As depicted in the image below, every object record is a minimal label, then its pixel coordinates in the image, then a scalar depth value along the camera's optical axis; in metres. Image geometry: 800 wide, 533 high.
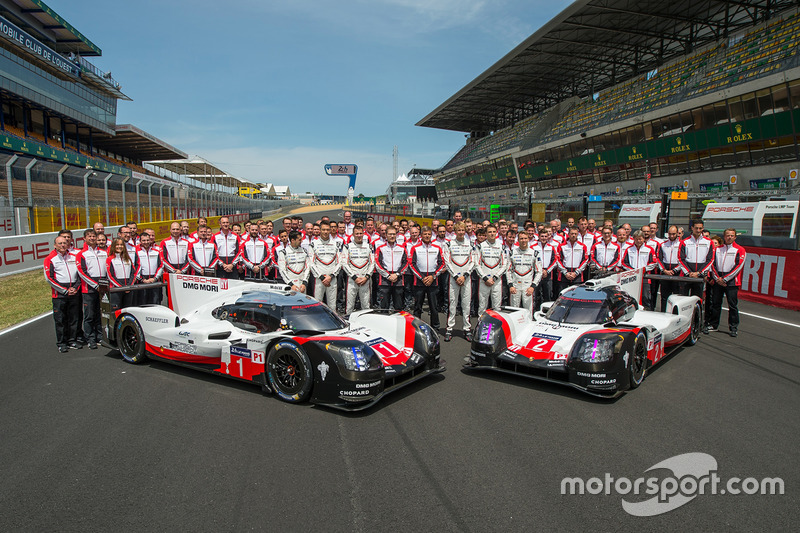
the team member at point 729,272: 8.23
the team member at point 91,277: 7.22
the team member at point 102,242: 7.58
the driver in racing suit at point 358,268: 8.48
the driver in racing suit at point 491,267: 8.25
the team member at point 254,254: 9.66
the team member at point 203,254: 9.20
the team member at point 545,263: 9.35
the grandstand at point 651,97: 22.02
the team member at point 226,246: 9.74
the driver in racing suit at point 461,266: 8.15
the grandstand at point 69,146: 14.96
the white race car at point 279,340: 4.91
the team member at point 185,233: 9.57
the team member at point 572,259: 9.55
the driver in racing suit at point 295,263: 8.73
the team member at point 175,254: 9.00
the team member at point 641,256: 9.60
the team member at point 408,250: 8.59
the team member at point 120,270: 7.53
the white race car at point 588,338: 5.27
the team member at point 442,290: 10.35
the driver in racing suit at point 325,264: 8.70
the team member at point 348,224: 12.32
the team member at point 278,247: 9.68
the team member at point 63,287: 6.95
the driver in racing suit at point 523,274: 8.44
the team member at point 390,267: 8.38
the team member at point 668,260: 9.23
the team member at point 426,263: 8.30
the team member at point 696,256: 8.58
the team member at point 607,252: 9.83
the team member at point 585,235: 10.38
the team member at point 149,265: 8.22
